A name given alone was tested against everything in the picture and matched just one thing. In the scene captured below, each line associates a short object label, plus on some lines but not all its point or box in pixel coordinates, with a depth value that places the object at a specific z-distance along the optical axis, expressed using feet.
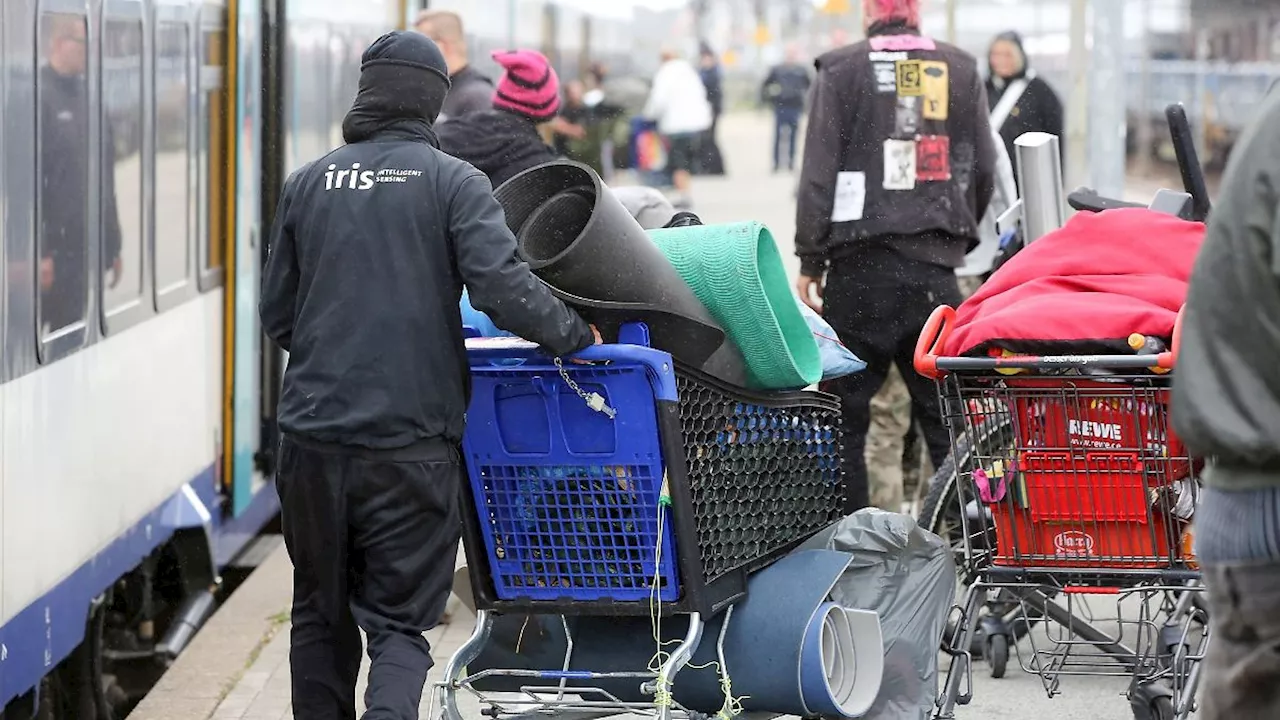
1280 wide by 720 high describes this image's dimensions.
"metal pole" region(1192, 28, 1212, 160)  170.50
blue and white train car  34.45
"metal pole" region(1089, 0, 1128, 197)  63.98
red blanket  28.09
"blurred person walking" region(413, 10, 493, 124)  49.67
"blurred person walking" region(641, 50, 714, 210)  163.63
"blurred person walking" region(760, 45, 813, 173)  197.16
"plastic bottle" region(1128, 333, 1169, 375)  27.68
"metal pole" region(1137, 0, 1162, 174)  195.31
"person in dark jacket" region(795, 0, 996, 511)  42.09
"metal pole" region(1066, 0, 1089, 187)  81.41
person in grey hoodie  17.20
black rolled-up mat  27.30
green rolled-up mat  28.22
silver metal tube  39.86
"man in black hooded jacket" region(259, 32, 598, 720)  27.84
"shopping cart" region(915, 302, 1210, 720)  28.48
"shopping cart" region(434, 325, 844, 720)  27.04
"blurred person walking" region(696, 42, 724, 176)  190.80
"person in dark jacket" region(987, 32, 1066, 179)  57.11
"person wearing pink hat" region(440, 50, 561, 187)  44.50
